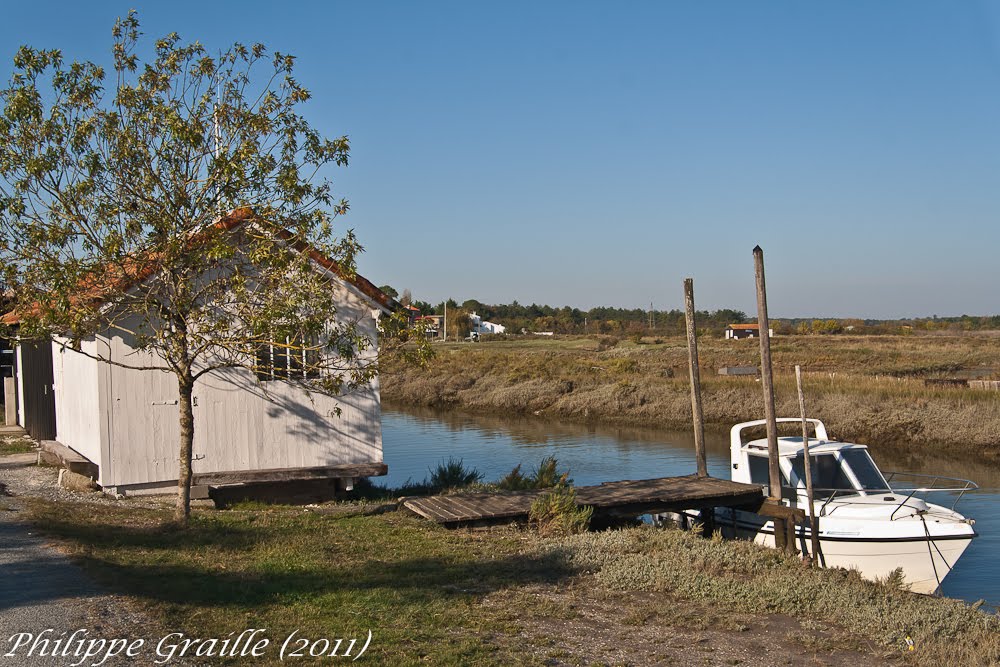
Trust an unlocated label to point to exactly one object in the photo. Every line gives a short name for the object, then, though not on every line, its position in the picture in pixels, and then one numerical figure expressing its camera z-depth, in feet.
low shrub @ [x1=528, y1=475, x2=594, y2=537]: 40.42
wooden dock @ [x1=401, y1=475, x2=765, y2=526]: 41.65
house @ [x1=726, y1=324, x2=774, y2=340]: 314.76
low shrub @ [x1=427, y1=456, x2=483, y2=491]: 61.00
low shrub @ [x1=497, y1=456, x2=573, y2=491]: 54.65
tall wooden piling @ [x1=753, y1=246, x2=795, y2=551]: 45.32
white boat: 42.04
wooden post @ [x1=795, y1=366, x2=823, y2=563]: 42.93
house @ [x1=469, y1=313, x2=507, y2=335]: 398.66
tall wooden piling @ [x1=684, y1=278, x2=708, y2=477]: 53.52
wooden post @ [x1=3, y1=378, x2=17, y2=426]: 82.28
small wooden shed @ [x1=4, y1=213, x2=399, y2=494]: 45.91
